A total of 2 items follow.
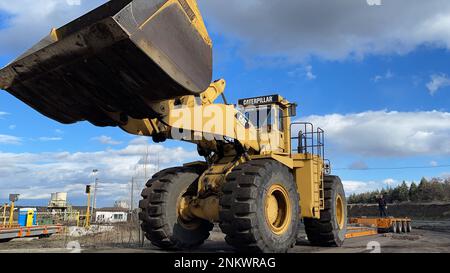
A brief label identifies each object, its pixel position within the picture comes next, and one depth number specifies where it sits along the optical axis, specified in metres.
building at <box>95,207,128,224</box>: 39.66
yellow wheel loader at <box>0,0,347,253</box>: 6.34
